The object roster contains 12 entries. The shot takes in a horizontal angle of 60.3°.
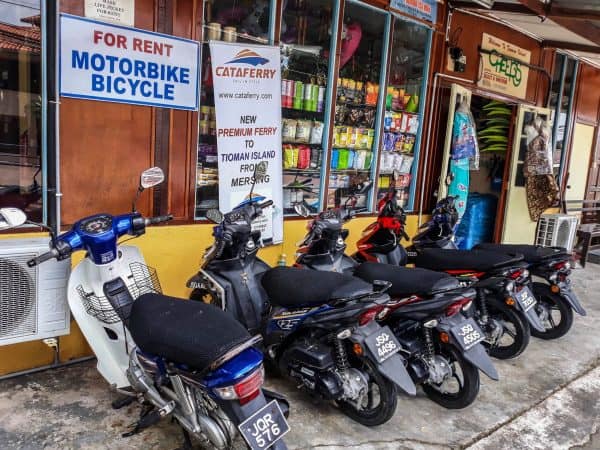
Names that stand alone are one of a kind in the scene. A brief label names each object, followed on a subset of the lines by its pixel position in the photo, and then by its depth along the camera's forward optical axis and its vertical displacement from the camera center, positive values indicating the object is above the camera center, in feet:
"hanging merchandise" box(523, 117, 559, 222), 22.15 -0.13
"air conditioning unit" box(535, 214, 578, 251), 23.86 -2.86
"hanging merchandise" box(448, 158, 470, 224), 18.95 -0.72
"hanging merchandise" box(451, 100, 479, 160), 18.67 +0.98
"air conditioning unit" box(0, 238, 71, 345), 9.19 -2.93
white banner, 12.62 +0.69
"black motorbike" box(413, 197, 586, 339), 13.88 -2.67
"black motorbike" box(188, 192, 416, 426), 8.62 -3.25
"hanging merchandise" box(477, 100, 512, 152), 22.85 +1.72
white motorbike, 6.44 -2.77
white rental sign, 10.18 +1.57
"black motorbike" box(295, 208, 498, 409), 9.52 -3.18
